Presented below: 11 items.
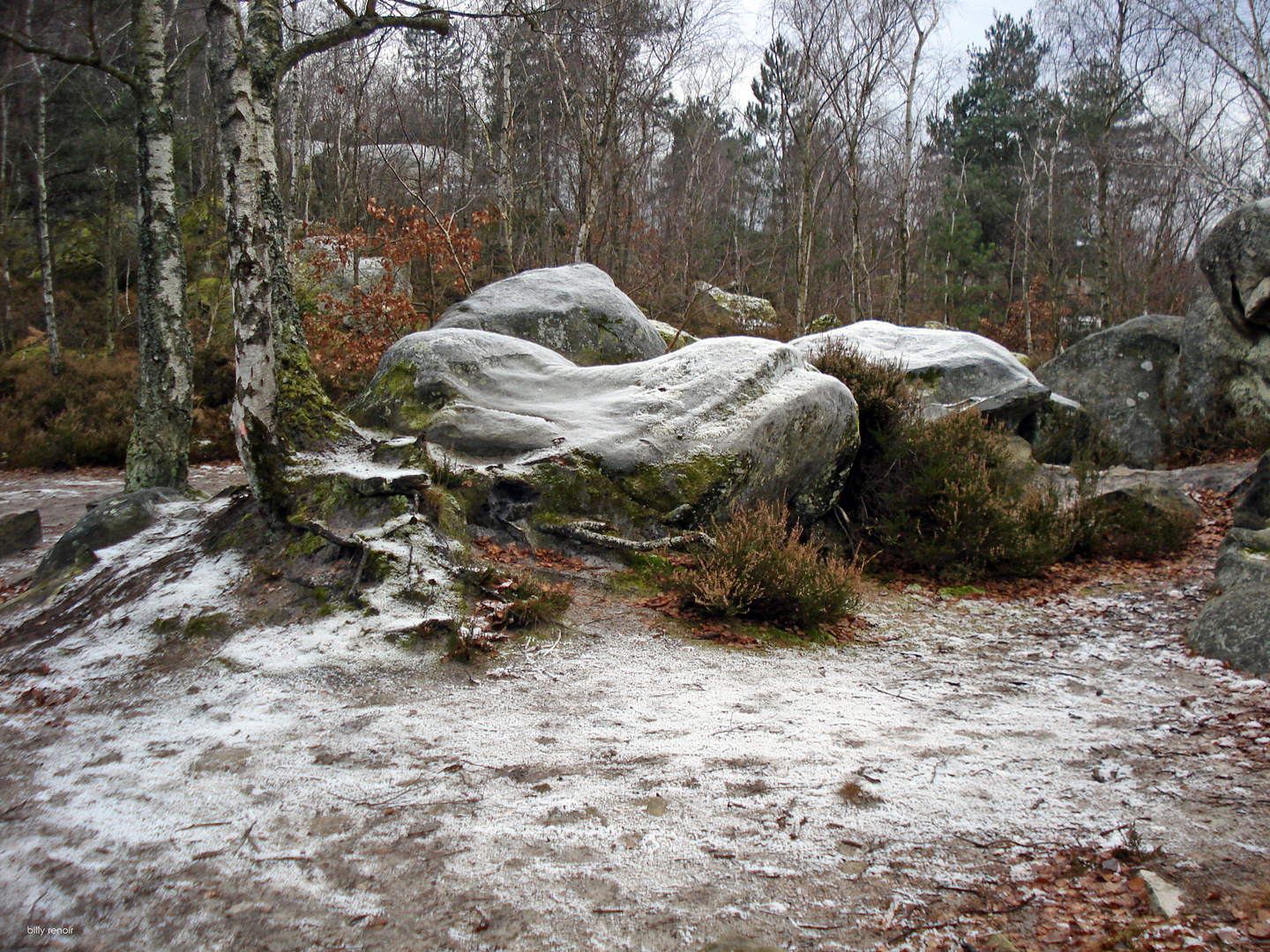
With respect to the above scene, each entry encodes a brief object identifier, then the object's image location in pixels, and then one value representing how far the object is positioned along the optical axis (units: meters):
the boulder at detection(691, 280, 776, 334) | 17.81
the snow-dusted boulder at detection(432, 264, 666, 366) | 8.53
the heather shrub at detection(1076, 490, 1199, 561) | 7.05
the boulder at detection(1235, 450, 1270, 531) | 6.67
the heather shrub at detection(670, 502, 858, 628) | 5.15
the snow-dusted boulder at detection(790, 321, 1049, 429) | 9.73
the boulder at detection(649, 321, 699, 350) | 11.88
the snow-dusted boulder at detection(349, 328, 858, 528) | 6.00
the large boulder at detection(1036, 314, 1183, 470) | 11.54
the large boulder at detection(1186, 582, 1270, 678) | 4.31
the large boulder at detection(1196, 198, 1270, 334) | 9.88
